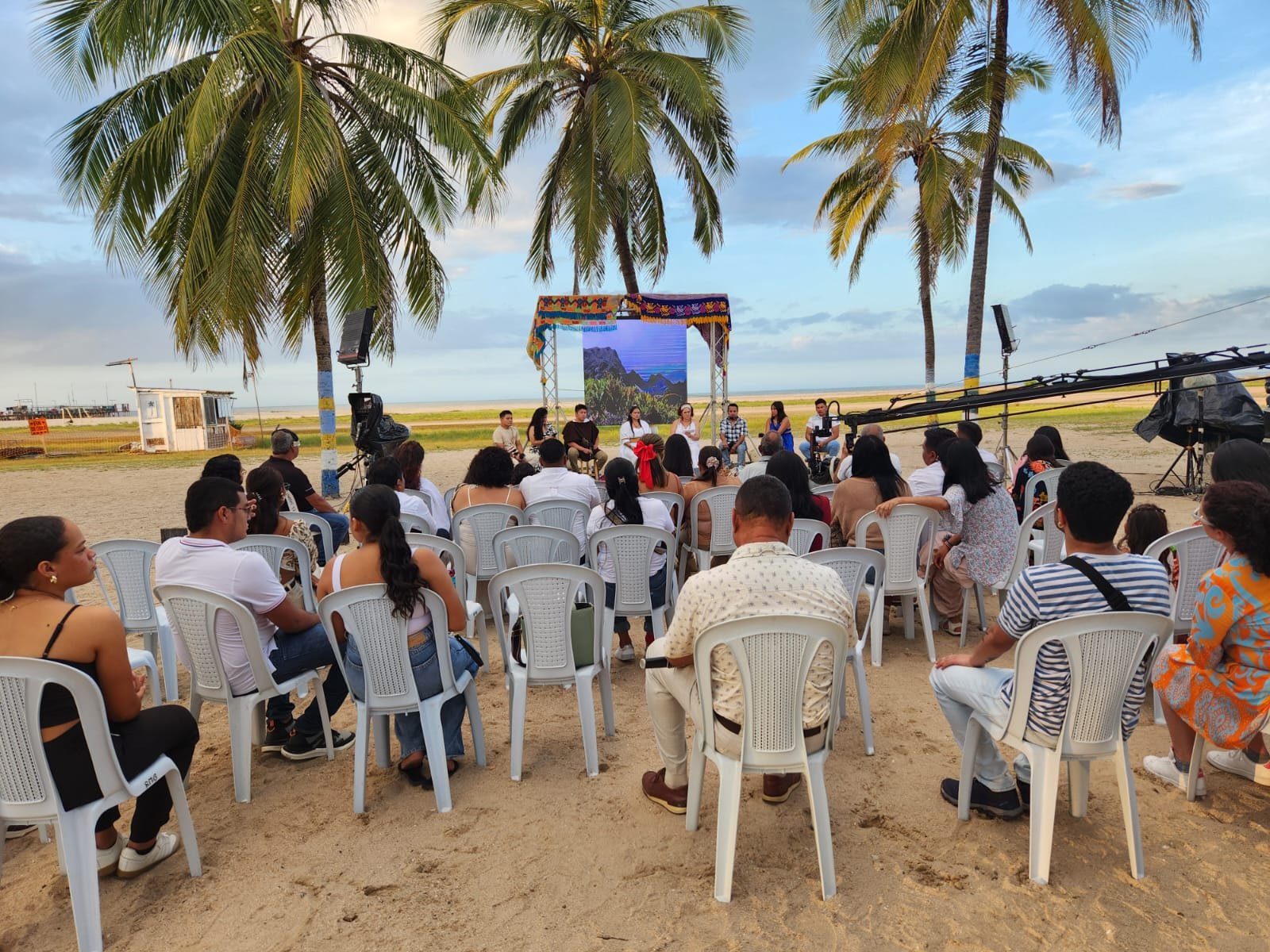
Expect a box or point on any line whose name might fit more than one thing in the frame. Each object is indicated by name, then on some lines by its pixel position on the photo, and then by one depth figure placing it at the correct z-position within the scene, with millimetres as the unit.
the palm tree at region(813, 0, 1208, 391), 10195
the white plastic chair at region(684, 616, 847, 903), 2281
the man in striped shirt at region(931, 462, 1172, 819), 2361
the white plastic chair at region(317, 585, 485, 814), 2816
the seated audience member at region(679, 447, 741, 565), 5336
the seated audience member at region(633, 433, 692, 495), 5621
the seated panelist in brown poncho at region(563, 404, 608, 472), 10359
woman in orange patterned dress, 2471
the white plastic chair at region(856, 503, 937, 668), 4516
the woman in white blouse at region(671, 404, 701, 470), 11565
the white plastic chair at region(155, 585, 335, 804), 2943
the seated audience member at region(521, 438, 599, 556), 5211
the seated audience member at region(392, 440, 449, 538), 5297
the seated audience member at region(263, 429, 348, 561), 5824
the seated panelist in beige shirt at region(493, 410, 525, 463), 11227
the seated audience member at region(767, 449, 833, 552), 4516
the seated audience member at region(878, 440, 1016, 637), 4488
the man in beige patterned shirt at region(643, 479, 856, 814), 2369
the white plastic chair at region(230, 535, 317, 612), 4102
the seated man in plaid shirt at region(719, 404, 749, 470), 11766
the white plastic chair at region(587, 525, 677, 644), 4109
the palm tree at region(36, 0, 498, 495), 9430
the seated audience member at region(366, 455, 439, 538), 4562
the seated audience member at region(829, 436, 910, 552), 4883
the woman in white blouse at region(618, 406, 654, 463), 12371
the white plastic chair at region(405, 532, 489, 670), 3816
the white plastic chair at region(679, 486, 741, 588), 5246
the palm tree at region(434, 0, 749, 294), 12367
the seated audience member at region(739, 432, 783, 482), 7121
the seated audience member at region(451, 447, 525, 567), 5000
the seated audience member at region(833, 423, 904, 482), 5523
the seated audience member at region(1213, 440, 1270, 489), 3633
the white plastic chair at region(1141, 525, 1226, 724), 3555
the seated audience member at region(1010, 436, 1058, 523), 6113
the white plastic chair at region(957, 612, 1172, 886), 2283
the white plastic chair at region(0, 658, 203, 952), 2061
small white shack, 28609
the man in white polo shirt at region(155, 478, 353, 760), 2992
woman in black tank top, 2148
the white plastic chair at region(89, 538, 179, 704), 4117
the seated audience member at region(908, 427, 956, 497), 4918
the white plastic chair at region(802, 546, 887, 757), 3684
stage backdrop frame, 13109
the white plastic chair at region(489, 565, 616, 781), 3146
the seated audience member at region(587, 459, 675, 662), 4219
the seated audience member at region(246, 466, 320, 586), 4172
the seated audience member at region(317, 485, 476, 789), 2789
